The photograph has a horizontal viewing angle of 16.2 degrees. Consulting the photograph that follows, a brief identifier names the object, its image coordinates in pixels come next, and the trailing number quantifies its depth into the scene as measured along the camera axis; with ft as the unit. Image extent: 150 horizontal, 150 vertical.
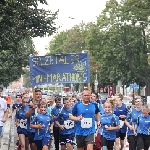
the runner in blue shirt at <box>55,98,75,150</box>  42.22
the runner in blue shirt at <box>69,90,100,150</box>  34.91
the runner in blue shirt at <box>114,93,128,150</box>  46.65
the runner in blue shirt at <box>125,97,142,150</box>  42.57
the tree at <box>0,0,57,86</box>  48.53
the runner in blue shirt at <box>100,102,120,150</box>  39.99
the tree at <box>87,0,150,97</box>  173.99
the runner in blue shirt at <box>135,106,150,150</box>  41.16
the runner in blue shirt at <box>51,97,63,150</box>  42.69
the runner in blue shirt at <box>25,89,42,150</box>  37.68
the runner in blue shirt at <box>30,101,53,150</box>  37.24
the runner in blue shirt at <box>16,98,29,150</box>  41.91
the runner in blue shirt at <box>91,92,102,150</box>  43.47
